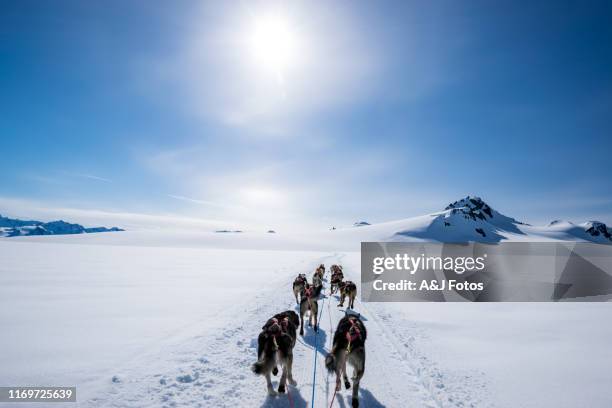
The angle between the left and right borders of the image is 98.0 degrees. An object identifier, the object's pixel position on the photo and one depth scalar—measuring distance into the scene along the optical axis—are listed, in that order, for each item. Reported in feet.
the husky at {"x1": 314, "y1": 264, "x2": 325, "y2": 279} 58.49
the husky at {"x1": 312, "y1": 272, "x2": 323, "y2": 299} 52.27
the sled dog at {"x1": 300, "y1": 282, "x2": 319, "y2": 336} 29.81
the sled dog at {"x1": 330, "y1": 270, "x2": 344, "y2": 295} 50.17
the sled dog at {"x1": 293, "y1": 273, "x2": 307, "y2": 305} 40.83
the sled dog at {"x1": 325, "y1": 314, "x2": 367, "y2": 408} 16.06
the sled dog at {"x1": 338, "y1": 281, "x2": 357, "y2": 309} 38.55
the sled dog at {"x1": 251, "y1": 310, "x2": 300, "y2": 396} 15.69
